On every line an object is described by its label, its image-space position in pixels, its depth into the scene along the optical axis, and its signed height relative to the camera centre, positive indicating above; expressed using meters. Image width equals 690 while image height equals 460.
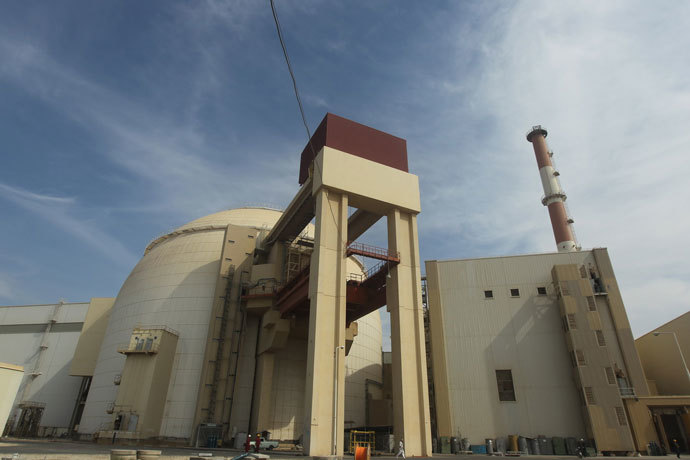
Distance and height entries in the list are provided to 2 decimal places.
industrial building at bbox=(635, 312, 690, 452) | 26.97 +4.60
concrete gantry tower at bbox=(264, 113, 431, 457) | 21.97 +9.57
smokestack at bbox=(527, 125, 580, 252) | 52.38 +29.55
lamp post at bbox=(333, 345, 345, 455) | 21.03 +1.54
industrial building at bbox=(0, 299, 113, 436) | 46.34 +8.49
